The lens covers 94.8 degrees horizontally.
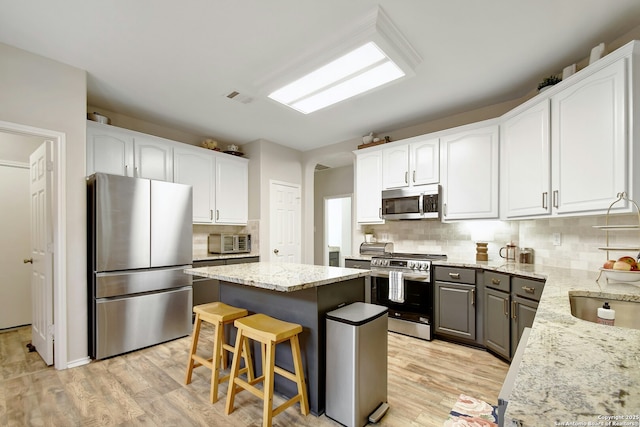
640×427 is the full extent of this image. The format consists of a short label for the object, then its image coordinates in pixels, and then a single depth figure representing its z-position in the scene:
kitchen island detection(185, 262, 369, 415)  1.95
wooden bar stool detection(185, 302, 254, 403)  2.11
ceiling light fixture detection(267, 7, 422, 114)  2.06
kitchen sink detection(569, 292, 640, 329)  1.51
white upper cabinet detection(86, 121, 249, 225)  3.32
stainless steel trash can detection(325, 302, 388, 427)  1.78
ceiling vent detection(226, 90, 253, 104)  3.11
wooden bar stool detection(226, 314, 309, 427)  1.77
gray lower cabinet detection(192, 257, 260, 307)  3.86
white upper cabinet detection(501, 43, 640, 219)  1.91
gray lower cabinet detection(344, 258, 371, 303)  3.82
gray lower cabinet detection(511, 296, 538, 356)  2.40
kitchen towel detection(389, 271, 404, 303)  3.39
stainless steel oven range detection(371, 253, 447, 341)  3.29
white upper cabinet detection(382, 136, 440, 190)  3.61
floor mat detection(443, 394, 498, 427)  1.81
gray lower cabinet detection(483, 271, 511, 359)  2.65
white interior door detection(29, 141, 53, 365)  2.59
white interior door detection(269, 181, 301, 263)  4.80
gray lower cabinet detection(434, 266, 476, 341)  3.02
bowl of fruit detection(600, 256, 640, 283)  1.70
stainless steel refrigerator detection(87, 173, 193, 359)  2.76
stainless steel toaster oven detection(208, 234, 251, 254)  4.36
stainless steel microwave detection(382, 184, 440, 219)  3.56
